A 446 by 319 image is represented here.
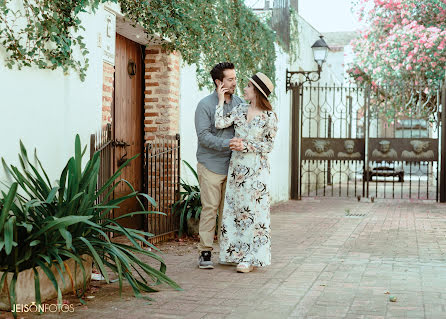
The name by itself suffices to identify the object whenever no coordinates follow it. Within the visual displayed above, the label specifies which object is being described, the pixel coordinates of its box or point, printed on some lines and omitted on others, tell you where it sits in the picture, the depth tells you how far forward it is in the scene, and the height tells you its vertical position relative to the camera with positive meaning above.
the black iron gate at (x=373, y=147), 13.43 +0.05
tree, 16.52 +2.97
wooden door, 7.53 +0.39
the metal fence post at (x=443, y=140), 13.27 +0.19
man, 5.68 -0.12
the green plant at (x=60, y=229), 4.07 -0.55
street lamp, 13.81 +2.14
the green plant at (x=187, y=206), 7.60 -0.71
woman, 5.54 -0.32
